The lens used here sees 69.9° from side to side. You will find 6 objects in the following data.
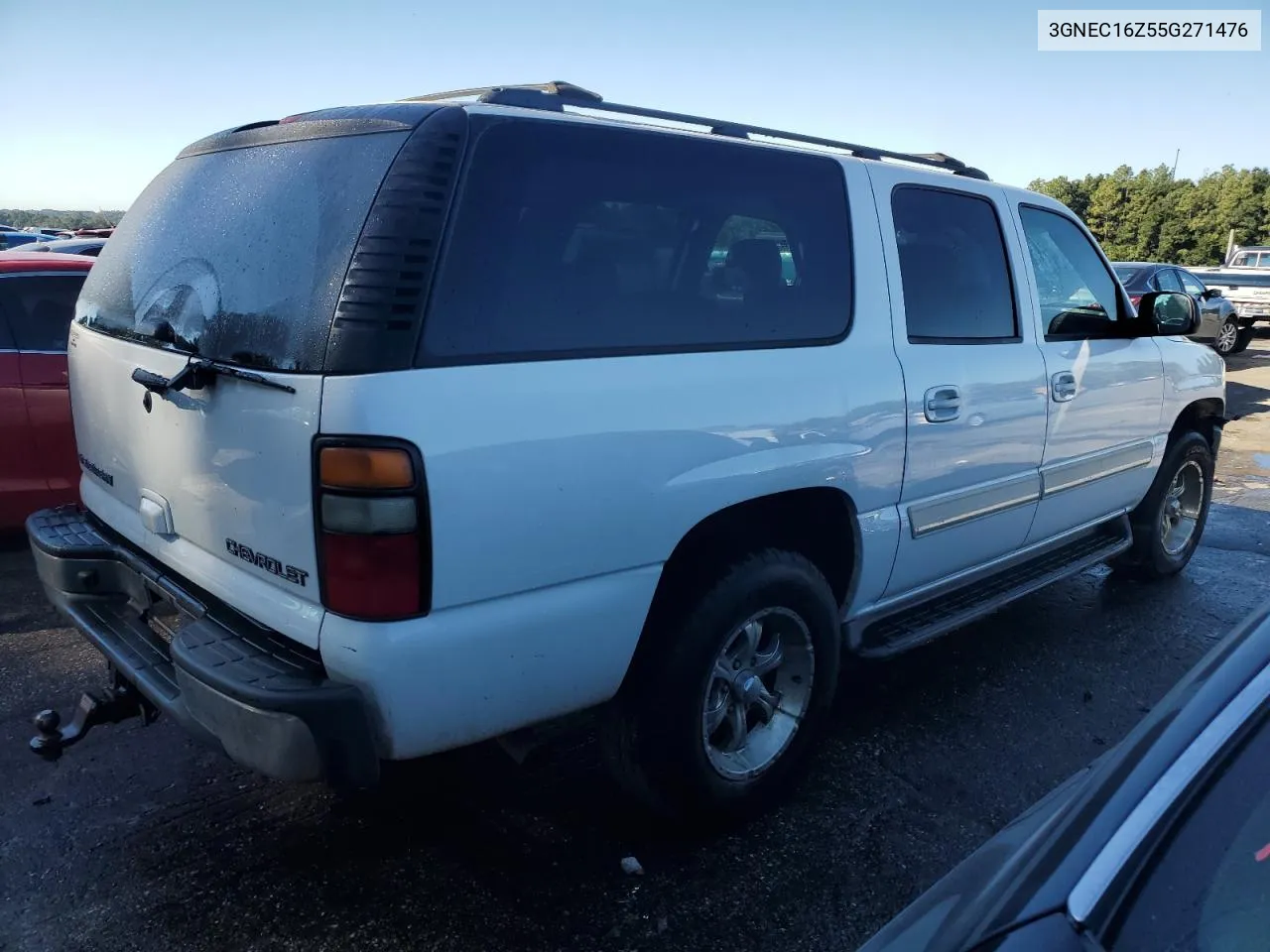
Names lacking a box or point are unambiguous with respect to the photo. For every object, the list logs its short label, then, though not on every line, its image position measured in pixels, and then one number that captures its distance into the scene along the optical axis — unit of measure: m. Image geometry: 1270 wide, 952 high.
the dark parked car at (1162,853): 1.09
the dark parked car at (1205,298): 14.04
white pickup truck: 17.92
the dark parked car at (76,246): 9.08
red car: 4.57
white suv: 1.99
